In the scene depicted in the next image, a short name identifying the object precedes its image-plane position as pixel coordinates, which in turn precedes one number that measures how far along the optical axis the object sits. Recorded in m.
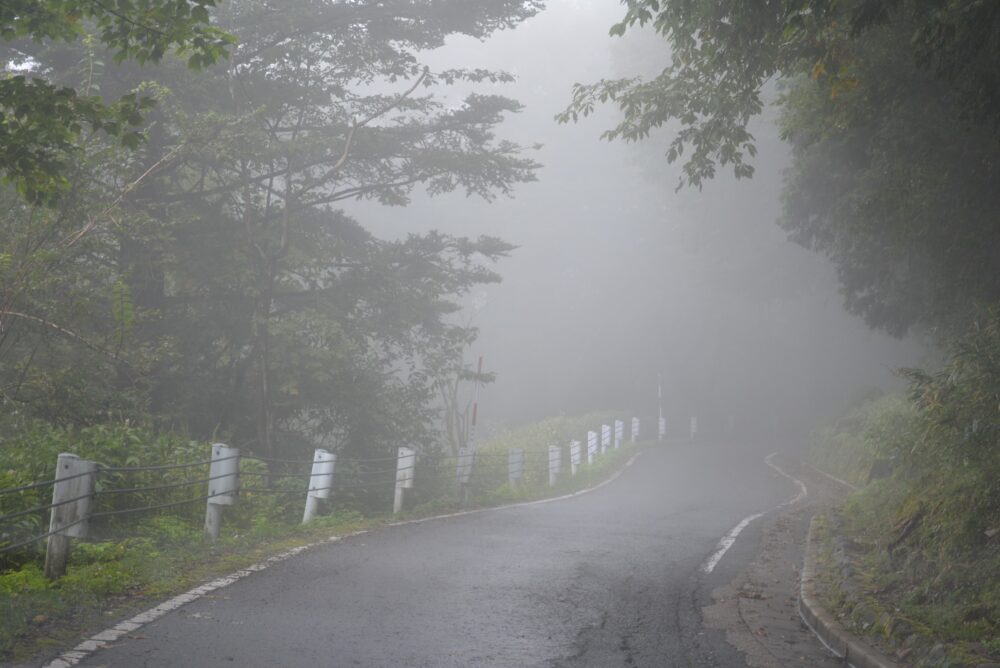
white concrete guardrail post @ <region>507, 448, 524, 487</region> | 19.81
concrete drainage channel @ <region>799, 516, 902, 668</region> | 6.60
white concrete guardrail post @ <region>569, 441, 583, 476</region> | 23.98
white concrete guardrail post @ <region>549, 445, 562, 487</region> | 21.61
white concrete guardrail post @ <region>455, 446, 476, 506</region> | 16.77
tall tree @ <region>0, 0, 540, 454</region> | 17.53
